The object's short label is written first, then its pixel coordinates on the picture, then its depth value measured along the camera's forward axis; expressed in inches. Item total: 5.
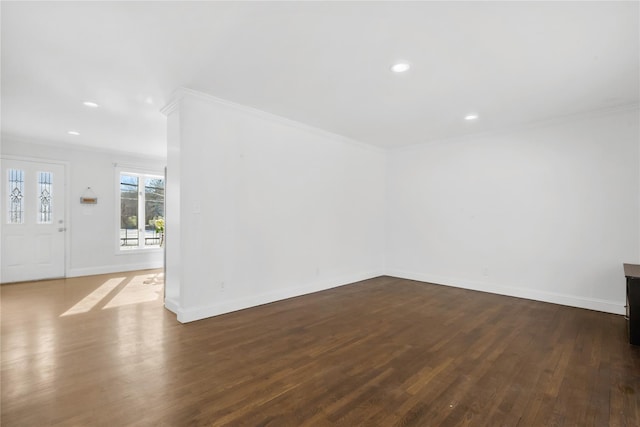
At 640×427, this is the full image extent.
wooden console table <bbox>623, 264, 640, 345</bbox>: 118.7
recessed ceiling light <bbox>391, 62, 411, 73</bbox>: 114.3
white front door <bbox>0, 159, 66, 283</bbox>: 215.5
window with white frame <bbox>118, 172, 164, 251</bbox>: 267.9
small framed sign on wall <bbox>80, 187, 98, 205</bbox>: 245.6
